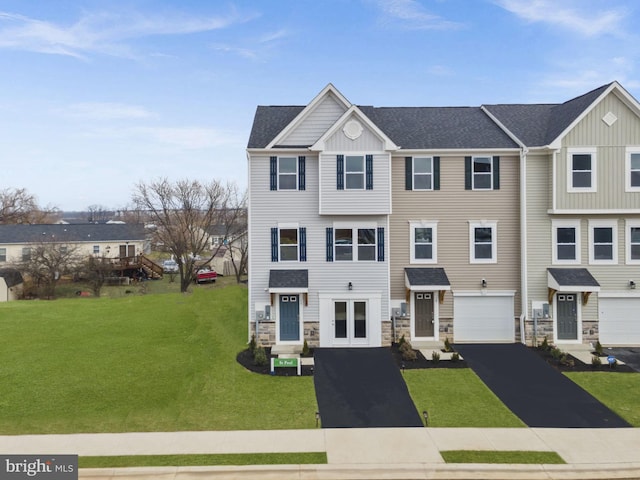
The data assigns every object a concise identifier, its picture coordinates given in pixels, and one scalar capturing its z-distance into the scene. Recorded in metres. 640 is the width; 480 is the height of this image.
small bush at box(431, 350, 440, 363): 15.66
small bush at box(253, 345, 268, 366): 15.39
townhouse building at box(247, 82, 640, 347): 17.36
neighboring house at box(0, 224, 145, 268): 40.97
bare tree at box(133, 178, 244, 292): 34.56
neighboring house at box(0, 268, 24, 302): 32.66
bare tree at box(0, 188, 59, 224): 60.97
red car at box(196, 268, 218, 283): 40.56
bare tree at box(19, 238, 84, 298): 34.53
